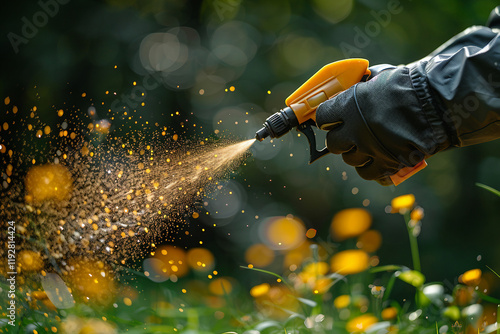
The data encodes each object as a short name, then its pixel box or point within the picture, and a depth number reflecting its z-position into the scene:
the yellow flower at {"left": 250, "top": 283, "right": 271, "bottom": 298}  2.62
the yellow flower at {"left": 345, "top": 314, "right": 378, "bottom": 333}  1.87
